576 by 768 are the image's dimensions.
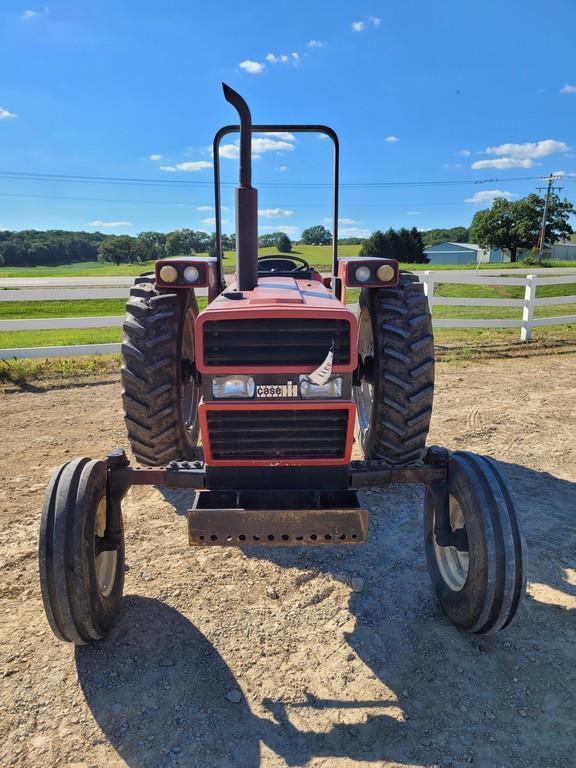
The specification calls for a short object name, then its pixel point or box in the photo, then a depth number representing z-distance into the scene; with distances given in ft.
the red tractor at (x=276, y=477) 8.07
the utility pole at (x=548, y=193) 209.80
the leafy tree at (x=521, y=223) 223.30
